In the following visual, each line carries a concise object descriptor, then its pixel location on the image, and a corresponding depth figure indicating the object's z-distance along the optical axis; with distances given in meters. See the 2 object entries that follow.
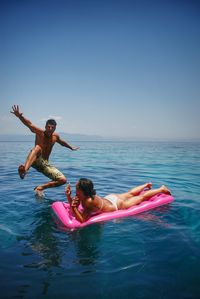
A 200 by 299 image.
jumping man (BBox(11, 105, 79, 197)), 7.25
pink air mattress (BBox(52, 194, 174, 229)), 5.27
